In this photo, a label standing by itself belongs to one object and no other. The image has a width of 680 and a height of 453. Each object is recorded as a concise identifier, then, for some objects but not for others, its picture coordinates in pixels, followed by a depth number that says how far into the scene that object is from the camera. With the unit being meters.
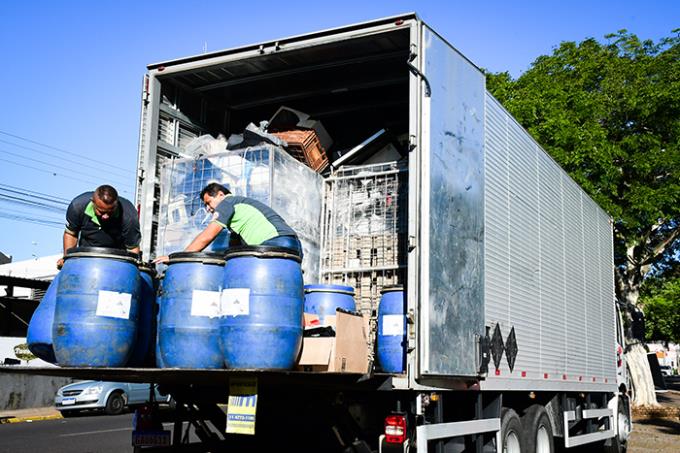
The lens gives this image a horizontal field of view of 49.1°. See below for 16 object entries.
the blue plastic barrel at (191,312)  4.69
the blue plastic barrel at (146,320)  5.00
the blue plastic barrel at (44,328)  4.97
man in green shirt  5.41
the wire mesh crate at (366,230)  6.96
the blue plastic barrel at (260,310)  4.53
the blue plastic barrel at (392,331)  5.80
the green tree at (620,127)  16.72
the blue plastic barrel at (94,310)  4.52
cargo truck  5.55
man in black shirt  5.50
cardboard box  4.89
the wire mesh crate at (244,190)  6.66
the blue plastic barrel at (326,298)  6.24
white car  16.98
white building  34.62
